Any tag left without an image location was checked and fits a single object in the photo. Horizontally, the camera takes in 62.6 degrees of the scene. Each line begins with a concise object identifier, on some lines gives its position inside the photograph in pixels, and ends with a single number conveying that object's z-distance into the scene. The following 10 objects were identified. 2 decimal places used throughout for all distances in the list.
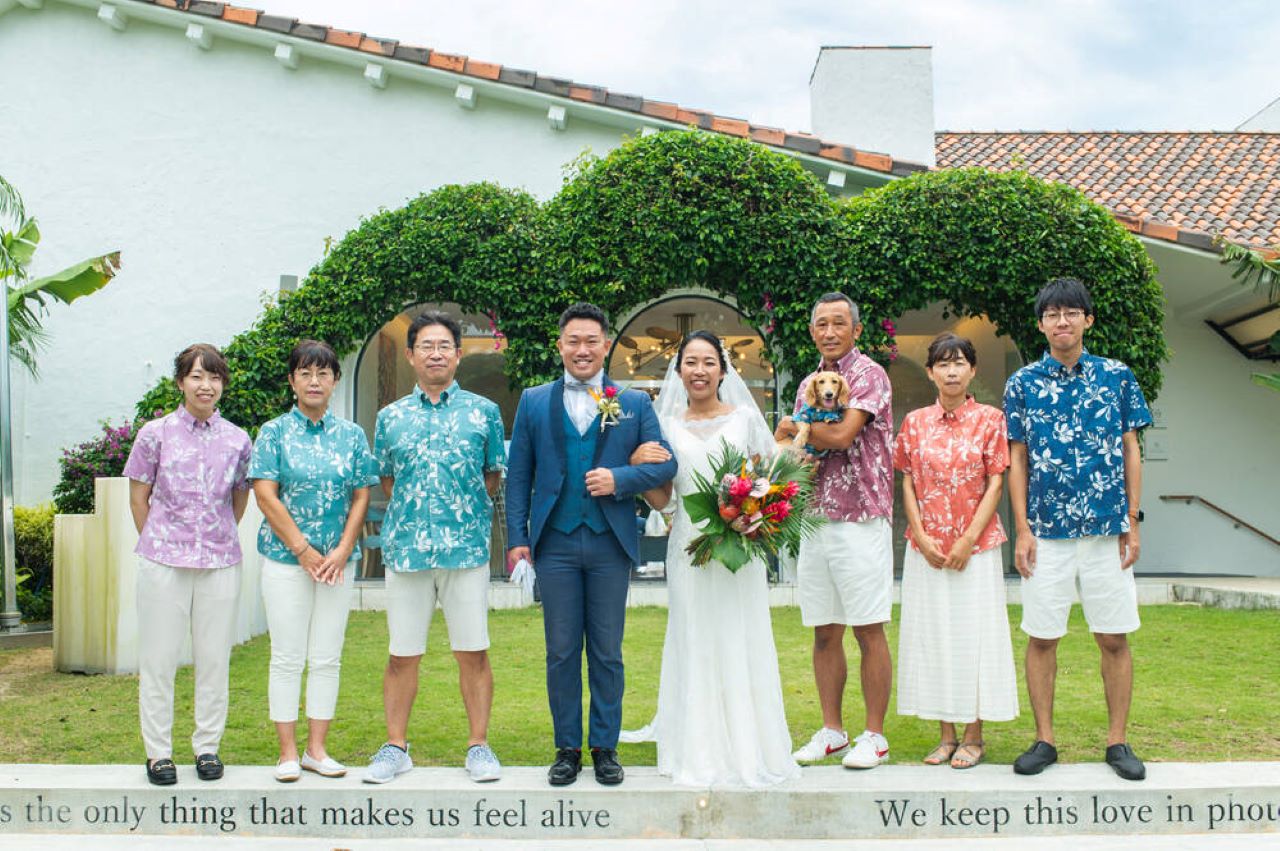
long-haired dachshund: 5.10
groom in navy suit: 4.78
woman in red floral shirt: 5.05
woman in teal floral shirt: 4.85
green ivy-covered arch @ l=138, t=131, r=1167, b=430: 11.61
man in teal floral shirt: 4.89
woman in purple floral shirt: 4.87
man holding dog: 5.17
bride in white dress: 4.80
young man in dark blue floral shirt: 4.98
